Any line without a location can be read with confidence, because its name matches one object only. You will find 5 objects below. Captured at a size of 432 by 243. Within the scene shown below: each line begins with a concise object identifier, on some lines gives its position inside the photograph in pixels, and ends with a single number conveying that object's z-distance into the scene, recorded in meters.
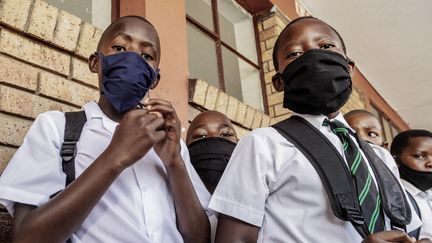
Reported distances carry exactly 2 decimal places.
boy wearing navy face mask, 0.98
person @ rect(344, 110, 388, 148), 2.44
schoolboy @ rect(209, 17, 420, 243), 1.02
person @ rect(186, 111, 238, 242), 1.61
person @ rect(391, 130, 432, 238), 2.25
